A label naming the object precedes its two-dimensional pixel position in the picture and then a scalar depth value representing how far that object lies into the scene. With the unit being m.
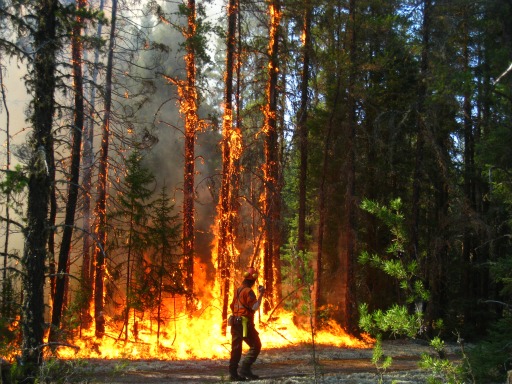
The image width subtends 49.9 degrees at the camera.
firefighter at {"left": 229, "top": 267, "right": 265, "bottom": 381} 11.08
